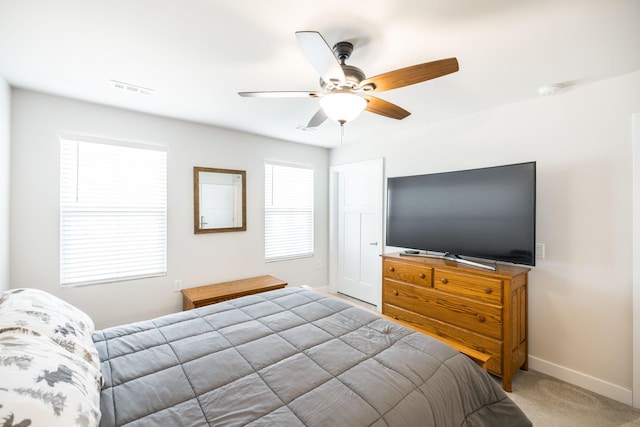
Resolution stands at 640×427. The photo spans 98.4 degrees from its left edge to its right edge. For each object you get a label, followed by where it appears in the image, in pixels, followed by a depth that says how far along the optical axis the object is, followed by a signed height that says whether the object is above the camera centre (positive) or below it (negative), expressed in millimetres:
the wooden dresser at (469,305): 2242 -837
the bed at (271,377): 1000 -726
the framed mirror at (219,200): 3361 +164
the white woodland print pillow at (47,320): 1093 -466
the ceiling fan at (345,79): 1394 +779
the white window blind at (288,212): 4062 +13
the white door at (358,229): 4004 -249
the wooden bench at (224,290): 2990 -910
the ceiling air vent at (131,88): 2289 +1072
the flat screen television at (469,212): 2312 +13
